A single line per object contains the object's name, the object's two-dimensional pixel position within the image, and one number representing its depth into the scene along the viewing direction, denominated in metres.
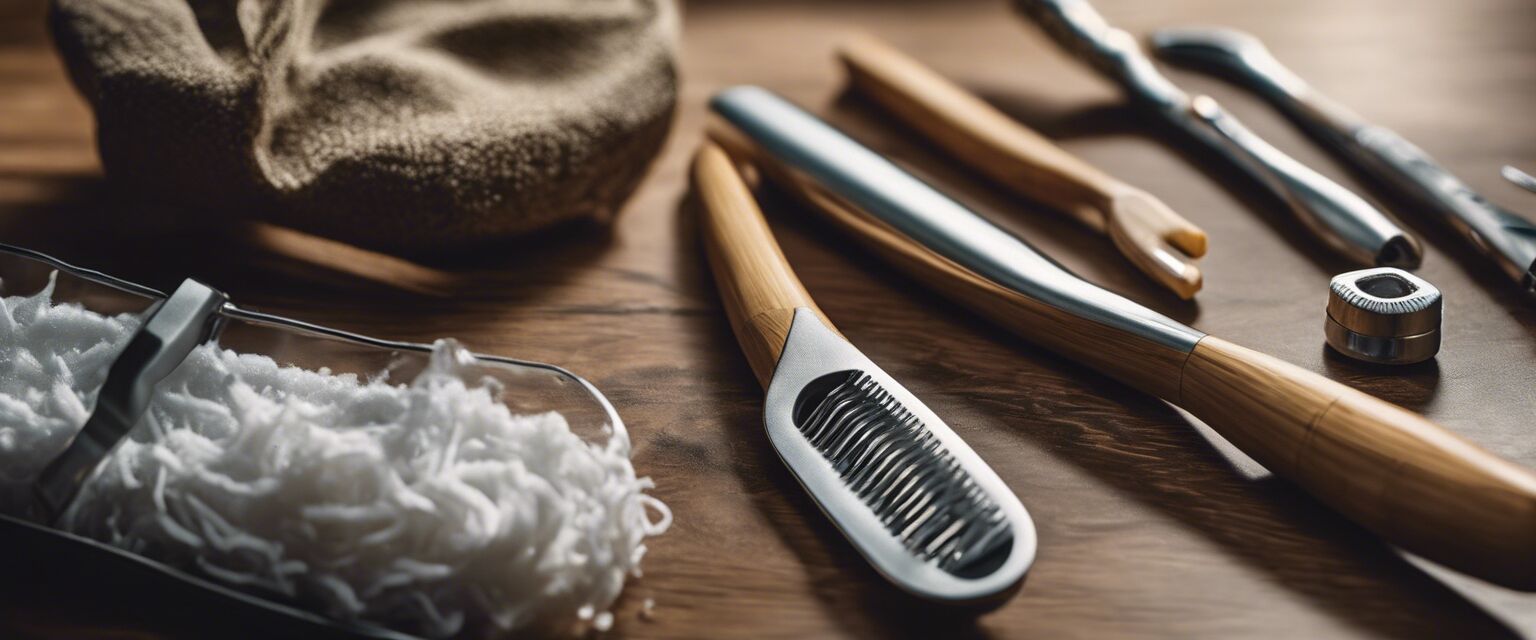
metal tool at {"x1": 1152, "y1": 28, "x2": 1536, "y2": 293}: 0.60
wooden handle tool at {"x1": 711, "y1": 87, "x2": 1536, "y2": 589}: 0.39
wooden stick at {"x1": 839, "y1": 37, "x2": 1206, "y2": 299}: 0.62
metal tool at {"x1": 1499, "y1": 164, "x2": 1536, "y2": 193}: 0.63
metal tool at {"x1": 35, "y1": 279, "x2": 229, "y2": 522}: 0.39
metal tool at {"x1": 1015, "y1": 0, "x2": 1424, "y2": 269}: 0.61
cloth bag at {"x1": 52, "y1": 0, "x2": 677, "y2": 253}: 0.58
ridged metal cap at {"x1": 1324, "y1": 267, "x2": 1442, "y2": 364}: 0.52
